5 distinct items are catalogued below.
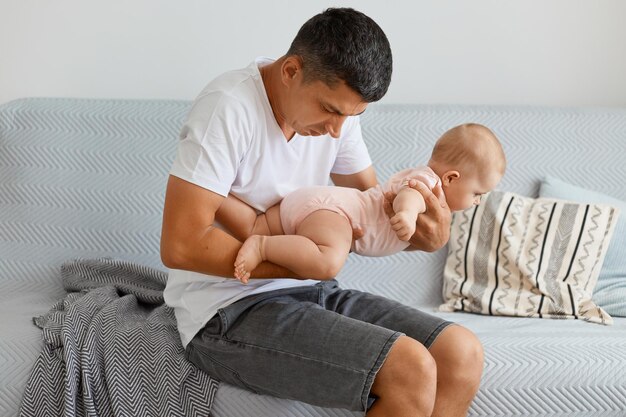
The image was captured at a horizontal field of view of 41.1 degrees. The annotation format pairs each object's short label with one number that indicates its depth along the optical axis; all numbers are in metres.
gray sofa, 2.24
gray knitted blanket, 1.66
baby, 1.53
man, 1.50
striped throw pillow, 2.19
